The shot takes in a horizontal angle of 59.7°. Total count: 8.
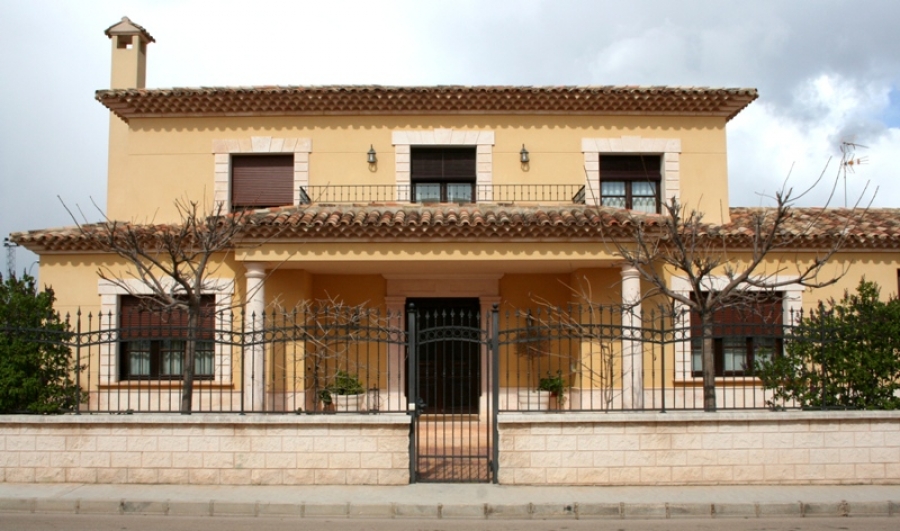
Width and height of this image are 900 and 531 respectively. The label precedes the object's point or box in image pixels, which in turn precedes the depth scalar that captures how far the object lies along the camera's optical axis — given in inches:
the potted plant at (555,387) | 523.5
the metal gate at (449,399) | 349.4
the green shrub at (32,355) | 370.6
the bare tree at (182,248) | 378.9
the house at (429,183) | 530.9
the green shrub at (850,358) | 364.5
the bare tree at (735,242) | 479.5
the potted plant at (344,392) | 498.3
